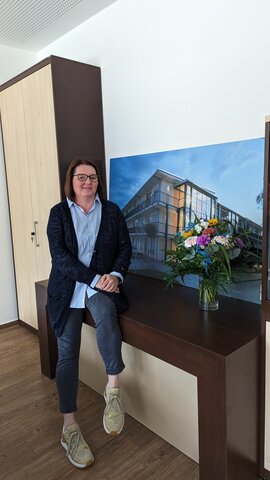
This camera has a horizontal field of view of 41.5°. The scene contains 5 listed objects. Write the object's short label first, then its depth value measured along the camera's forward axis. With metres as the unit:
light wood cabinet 2.53
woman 1.78
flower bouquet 1.69
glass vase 1.75
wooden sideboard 1.39
